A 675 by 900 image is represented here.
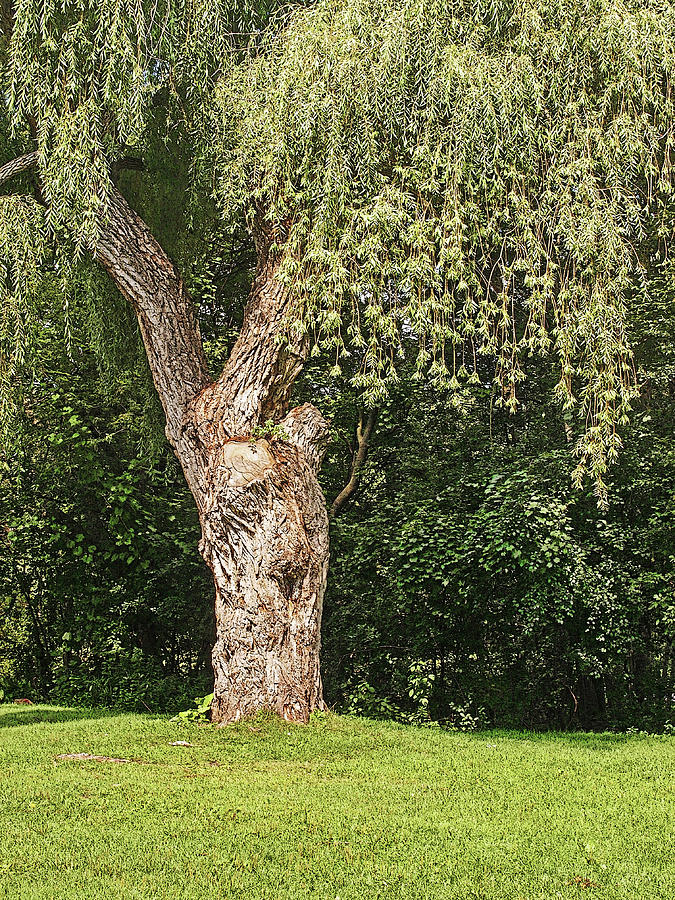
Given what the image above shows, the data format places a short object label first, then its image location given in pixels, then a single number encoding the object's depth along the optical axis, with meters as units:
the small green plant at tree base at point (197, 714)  7.39
